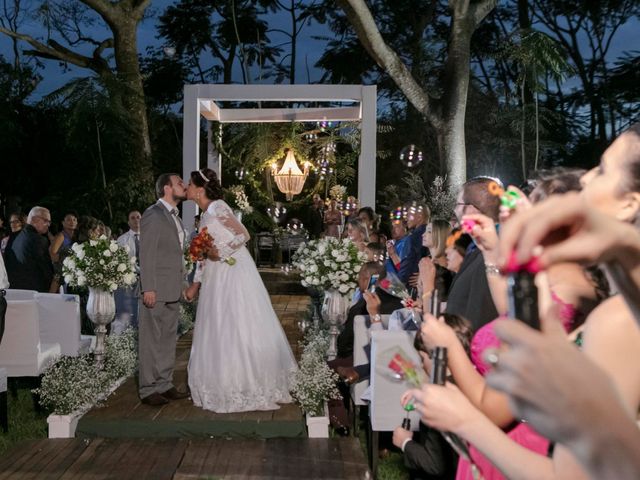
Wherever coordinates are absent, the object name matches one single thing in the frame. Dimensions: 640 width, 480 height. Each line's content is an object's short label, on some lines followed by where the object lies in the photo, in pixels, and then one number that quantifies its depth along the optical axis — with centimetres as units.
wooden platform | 584
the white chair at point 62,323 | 730
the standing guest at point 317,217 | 1736
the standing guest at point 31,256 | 853
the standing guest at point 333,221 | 1466
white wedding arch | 1195
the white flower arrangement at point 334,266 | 708
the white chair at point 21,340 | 652
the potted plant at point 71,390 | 582
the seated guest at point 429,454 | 328
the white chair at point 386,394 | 484
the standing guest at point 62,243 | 1019
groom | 635
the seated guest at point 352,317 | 602
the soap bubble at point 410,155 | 768
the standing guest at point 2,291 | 602
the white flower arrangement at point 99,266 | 699
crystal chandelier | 1702
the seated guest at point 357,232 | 819
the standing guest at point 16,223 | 1045
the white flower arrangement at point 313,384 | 598
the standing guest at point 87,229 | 873
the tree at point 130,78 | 1702
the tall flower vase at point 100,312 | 707
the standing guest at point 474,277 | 334
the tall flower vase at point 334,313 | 707
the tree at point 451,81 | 1532
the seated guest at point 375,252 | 709
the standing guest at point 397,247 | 778
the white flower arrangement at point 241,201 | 1548
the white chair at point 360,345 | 571
